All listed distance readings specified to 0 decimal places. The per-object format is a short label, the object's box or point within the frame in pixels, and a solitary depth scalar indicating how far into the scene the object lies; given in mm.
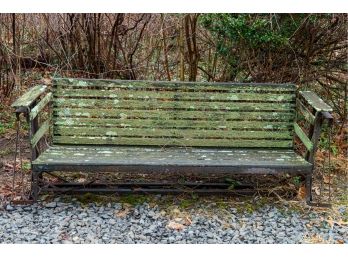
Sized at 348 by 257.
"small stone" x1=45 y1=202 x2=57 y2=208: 4246
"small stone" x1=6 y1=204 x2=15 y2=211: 4168
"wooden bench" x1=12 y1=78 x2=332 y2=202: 4680
